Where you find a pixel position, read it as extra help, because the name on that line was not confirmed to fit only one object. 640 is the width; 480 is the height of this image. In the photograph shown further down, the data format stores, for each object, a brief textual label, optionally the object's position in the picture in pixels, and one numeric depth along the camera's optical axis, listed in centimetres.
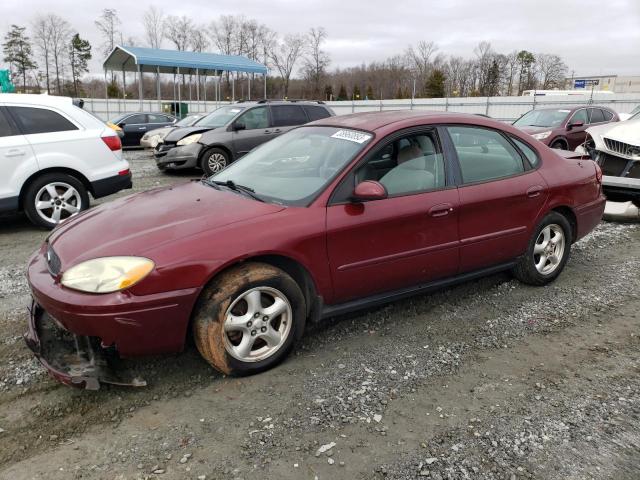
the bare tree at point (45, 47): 5570
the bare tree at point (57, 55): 5619
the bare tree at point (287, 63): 7194
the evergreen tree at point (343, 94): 6588
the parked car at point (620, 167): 673
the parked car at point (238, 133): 1059
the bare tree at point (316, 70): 6912
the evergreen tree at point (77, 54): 5619
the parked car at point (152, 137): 1631
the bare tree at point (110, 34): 5381
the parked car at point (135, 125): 1792
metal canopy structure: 2912
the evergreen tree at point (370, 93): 6725
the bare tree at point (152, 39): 6100
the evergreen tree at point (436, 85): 5859
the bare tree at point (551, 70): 7138
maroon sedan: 263
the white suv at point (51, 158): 610
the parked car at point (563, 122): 1209
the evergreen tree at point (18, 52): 5194
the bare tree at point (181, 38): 6247
